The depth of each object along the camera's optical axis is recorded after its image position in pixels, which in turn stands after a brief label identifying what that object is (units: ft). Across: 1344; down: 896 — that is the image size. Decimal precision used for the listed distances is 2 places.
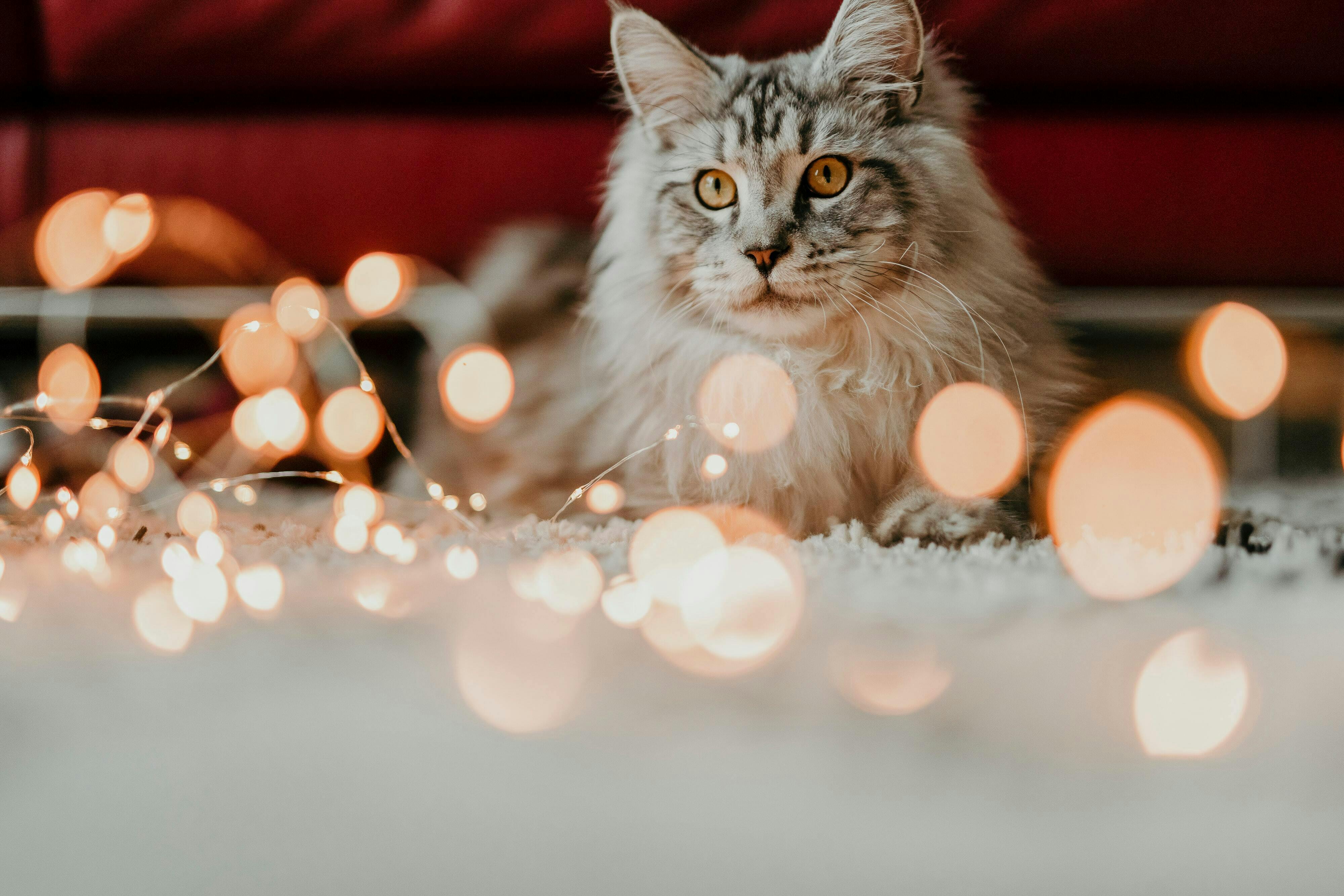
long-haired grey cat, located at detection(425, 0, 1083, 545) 2.65
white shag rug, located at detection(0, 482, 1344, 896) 1.17
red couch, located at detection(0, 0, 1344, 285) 3.71
